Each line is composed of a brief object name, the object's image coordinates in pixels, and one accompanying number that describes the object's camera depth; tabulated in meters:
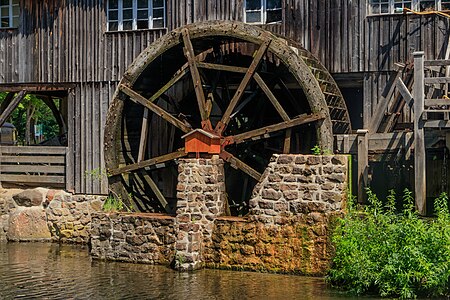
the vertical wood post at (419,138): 11.18
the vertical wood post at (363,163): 11.88
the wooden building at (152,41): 13.43
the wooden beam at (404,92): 11.65
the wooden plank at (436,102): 11.15
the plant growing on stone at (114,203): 13.87
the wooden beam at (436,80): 11.32
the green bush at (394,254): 9.77
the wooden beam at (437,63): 11.51
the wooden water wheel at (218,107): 13.00
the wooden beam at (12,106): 16.12
